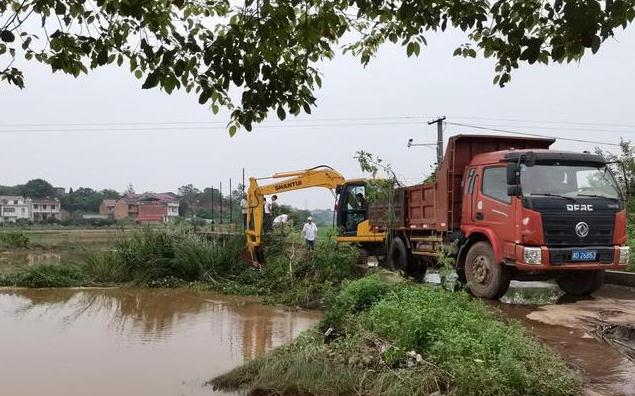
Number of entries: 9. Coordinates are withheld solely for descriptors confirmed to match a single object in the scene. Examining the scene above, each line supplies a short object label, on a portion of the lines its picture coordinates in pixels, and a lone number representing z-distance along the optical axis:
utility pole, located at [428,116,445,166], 30.09
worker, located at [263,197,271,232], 16.36
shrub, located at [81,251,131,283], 15.95
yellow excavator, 15.94
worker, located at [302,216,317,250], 16.03
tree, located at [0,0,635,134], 4.27
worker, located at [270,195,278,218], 16.66
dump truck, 9.27
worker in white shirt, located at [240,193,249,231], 16.77
